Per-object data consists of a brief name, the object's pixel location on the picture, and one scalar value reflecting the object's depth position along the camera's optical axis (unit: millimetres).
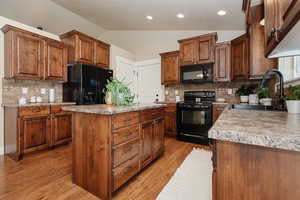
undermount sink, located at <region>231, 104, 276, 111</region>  1660
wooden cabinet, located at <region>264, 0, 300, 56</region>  617
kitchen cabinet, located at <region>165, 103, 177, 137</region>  3578
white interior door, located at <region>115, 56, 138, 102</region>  4390
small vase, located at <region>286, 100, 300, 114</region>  1021
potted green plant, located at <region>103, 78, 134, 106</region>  1912
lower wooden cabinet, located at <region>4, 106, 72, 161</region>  2238
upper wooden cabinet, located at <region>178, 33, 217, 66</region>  3303
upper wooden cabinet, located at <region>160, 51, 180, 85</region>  3787
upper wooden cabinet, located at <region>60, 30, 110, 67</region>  3129
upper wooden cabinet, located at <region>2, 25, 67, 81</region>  2396
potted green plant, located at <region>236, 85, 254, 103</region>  3025
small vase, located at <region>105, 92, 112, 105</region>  1996
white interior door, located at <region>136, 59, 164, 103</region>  4617
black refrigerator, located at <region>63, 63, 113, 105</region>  3029
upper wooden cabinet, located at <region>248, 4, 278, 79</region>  2367
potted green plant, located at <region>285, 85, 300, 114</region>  1026
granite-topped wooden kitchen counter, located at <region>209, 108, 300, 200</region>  453
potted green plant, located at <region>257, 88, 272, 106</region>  1779
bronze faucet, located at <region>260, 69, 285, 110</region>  1341
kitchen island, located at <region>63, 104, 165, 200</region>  1384
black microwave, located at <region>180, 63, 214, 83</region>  3385
